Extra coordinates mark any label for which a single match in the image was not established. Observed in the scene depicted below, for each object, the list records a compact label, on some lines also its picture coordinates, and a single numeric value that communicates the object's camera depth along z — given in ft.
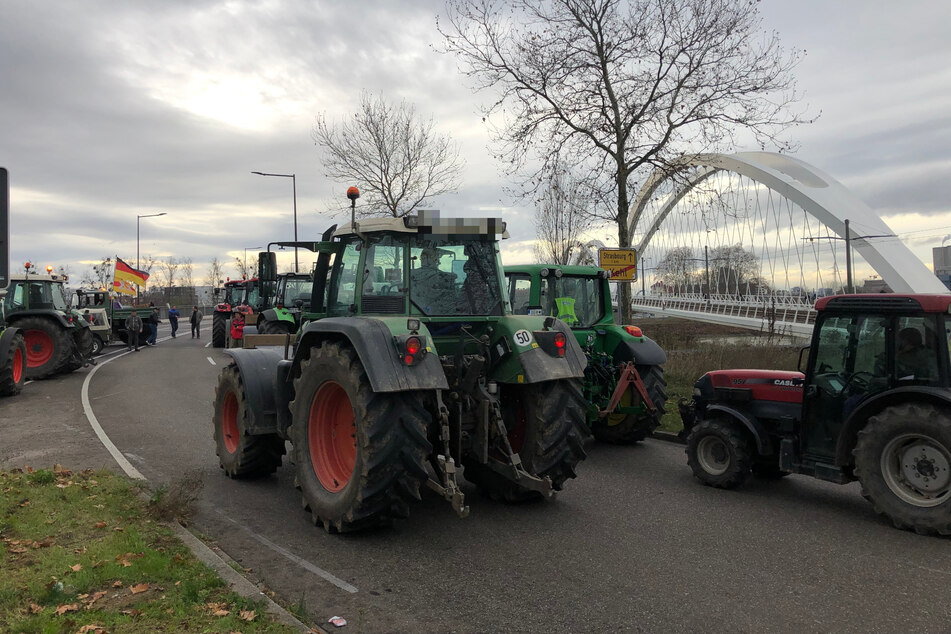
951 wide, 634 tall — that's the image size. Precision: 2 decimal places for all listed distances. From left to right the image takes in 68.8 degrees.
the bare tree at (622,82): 45.37
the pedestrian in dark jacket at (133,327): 84.07
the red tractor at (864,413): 17.75
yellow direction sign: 41.57
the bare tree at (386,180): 92.94
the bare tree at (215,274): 305.94
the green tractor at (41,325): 54.19
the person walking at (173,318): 117.91
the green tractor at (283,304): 58.34
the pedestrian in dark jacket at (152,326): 95.55
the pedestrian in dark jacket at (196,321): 116.67
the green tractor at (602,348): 28.55
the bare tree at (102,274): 208.22
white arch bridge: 116.67
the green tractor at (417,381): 16.26
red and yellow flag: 97.71
